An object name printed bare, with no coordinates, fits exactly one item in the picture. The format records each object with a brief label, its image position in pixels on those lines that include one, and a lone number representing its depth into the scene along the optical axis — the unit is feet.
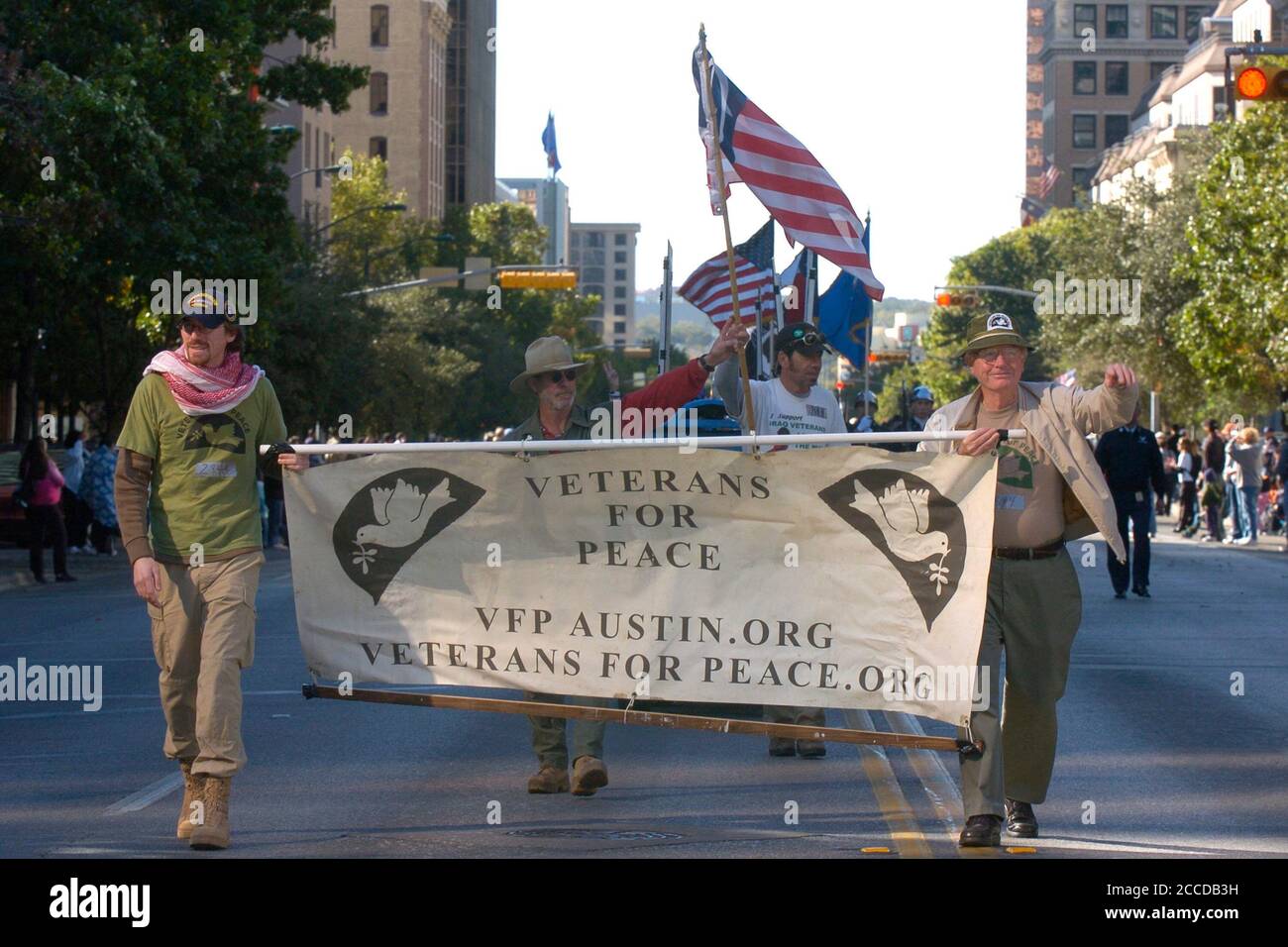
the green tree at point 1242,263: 130.11
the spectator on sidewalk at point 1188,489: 122.83
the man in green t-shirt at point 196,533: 25.04
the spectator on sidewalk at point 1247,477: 101.45
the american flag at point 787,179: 36.22
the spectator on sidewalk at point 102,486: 95.20
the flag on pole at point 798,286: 77.69
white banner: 25.08
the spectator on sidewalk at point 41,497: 77.61
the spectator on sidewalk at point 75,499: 100.07
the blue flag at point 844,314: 78.95
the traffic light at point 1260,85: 57.77
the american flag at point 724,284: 77.00
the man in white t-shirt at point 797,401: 33.53
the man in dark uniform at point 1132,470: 64.80
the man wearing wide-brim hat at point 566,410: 28.94
